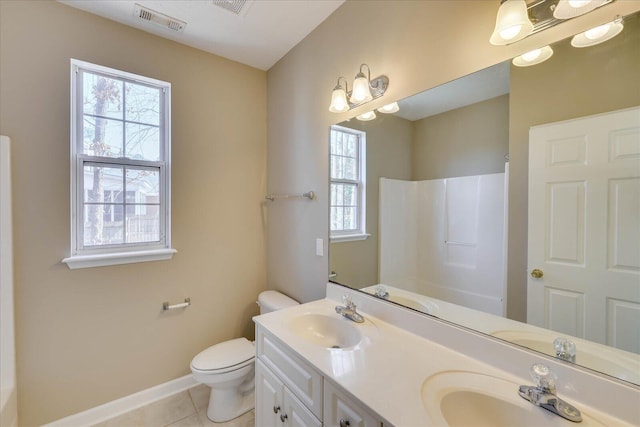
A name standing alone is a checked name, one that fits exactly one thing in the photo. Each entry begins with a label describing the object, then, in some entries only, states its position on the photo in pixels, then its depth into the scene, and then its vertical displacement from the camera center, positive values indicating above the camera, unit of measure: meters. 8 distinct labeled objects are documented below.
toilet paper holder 1.96 -0.70
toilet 1.68 -1.05
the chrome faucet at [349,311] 1.35 -0.52
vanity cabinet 0.86 -0.71
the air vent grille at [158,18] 1.66 +1.26
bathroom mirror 0.77 +0.18
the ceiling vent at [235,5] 1.58 +1.25
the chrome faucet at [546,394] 0.71 -0.52
